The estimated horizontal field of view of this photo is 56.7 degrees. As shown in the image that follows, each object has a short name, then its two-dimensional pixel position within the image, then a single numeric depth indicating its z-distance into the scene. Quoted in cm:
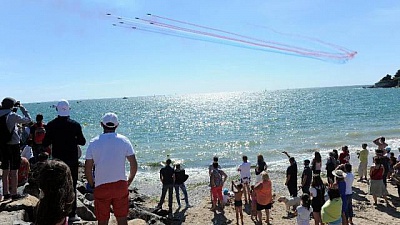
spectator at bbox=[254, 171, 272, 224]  970
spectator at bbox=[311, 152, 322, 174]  1249
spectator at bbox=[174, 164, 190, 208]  1210
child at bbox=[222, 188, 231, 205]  1242
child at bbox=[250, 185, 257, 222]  1031
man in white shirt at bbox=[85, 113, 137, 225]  461
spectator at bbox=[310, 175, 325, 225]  884
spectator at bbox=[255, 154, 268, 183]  1196
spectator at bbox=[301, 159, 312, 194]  1102
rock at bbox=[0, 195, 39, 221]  616
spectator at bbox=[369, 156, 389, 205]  1173
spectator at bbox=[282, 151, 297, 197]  1148
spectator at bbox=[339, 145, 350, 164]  1467
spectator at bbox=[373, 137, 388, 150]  1436
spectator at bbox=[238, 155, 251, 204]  1196
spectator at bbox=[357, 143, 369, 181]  1572
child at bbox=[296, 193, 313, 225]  820
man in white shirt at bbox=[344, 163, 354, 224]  969
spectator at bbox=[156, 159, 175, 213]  1170
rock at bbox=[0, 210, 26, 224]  560
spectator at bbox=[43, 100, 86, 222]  541
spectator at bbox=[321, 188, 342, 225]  743
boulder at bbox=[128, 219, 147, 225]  760
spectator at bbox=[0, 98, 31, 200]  608
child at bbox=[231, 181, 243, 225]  996
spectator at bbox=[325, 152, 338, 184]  1301
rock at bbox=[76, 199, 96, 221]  762
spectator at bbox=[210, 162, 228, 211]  1166
